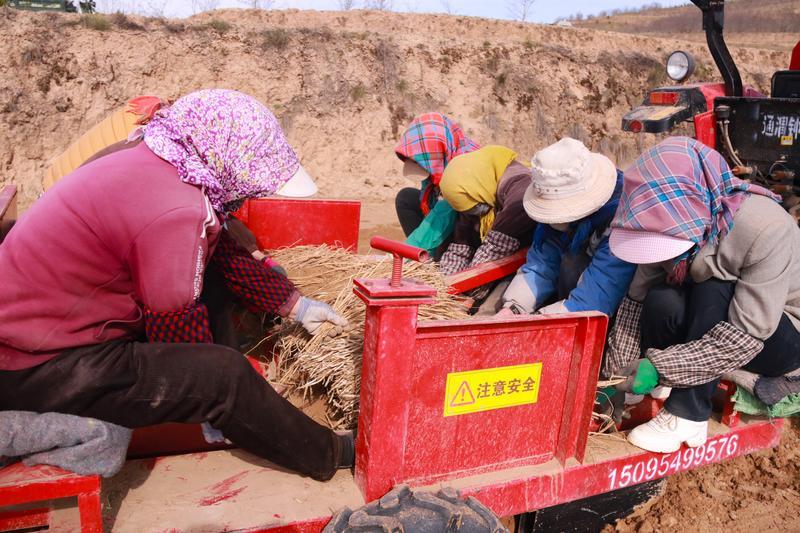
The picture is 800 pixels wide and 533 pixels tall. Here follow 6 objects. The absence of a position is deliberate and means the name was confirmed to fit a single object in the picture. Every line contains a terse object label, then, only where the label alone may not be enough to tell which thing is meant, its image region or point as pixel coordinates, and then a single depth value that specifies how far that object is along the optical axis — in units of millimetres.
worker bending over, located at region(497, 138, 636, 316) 2551
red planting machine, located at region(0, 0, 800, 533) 1651
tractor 4480
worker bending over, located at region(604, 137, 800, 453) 2039
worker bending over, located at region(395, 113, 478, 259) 4094
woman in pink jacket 1638
